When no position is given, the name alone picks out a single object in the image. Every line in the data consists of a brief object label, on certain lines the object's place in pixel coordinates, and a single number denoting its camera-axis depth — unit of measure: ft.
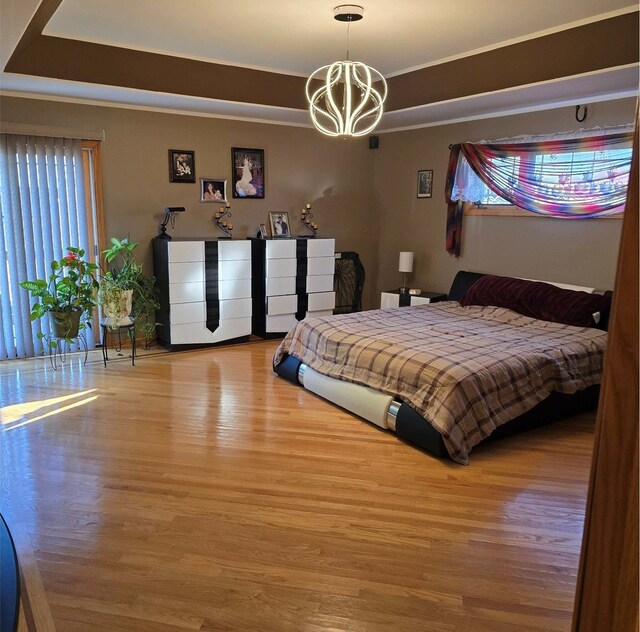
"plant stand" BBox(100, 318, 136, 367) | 15.93
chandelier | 11.22
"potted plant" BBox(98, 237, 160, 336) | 15.92
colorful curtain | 14.52
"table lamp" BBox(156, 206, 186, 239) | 17.85
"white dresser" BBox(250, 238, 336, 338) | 19.01
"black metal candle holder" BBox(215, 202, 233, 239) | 19.11
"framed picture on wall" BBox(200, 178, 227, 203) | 18.71
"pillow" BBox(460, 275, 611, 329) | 14.03
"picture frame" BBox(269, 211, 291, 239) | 20.11
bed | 10.66
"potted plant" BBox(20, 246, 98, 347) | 15.38
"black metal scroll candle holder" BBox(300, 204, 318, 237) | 21.06
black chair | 22.20
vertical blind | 15.46
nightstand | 19.17
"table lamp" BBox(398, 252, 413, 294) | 20.03
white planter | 15.85
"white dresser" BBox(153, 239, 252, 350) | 17.17
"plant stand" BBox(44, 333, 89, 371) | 16.06
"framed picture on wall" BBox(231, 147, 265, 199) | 19.26
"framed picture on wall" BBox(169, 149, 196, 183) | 18.02
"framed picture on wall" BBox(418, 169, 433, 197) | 19.95
